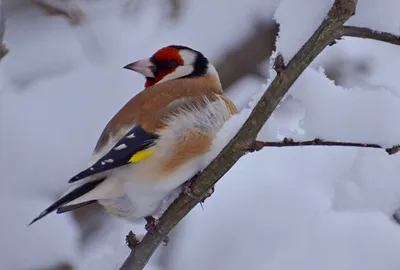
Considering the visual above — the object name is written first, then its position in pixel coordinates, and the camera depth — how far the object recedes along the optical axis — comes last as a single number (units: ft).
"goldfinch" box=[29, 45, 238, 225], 10.41
